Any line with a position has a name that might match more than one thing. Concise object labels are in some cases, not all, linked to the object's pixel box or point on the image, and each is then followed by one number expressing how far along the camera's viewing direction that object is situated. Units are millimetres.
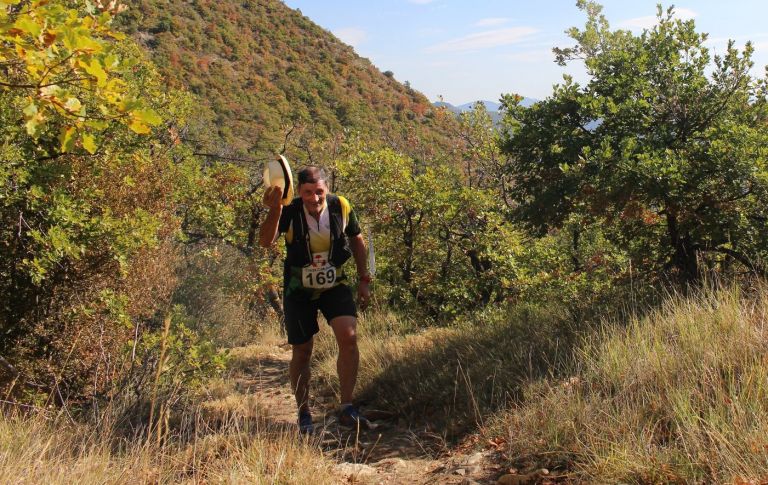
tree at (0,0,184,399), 3797
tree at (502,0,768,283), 4289
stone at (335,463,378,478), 3125
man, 3844
